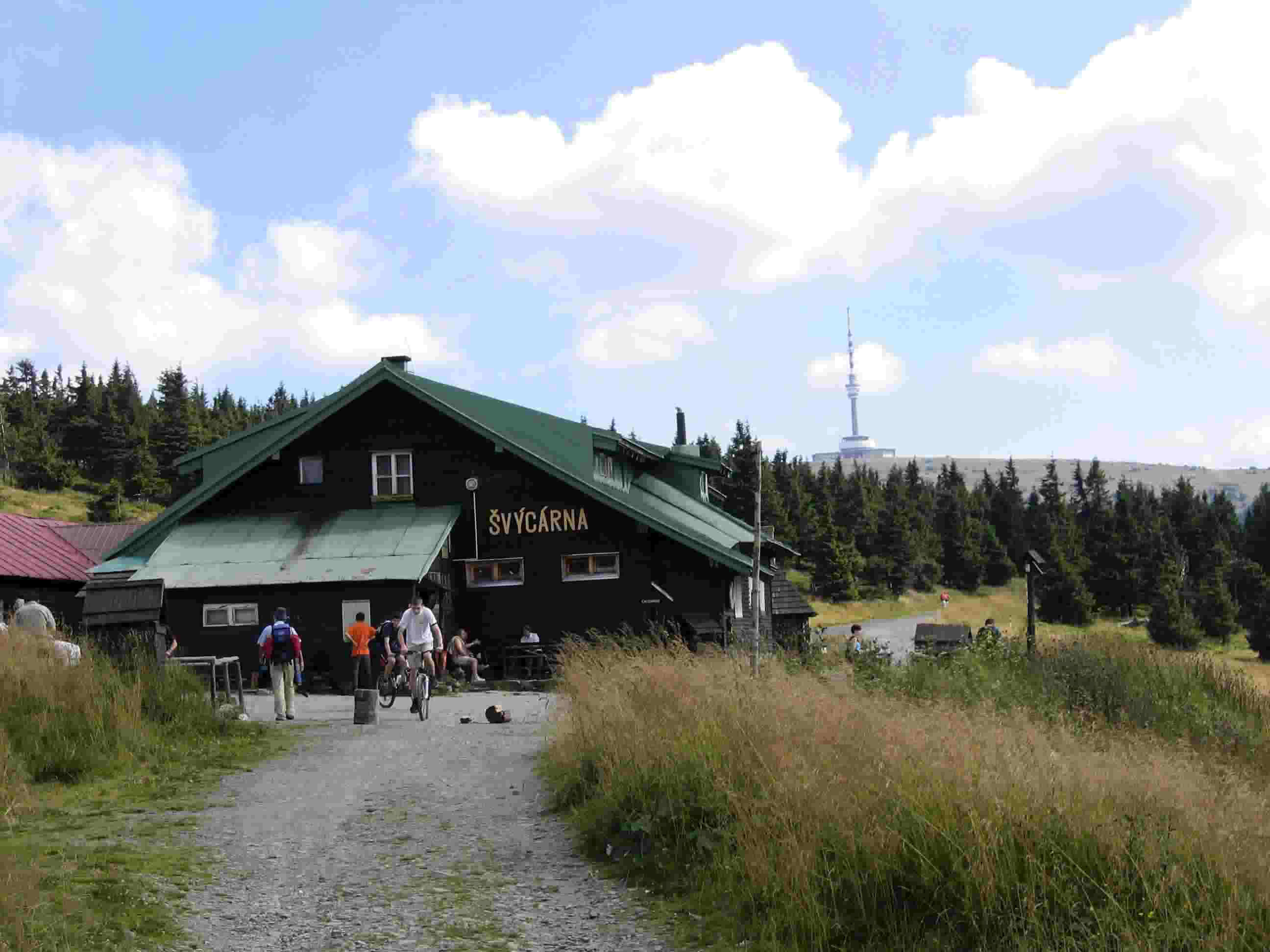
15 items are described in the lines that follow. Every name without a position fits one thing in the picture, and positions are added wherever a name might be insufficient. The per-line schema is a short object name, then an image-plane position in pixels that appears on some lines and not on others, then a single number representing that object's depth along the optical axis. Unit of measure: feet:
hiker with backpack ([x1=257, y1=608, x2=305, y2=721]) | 65.72
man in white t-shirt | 67.77
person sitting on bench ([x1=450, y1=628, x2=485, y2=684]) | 97.96
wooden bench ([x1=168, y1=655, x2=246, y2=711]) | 58.59
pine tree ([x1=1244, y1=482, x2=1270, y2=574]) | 292.81
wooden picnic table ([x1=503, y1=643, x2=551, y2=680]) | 106.73
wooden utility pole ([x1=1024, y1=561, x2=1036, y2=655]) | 69.87
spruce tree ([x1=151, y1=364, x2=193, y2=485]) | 328.29
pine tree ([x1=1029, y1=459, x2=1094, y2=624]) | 271.08
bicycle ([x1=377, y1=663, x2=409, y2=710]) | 74.69
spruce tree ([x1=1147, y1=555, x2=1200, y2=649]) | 239.50
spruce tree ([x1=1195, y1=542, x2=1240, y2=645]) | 254.27
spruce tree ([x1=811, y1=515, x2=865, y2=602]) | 286.05
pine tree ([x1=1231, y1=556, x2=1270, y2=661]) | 233.96
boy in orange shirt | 74.02
